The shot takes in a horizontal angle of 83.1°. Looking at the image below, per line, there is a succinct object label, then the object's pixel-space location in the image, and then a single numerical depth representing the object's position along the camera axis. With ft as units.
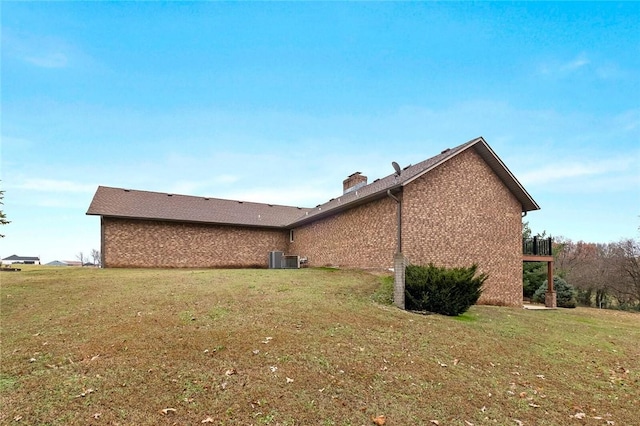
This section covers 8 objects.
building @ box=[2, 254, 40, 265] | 242.17
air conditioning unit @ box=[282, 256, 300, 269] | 81.25
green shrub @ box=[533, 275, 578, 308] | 78.74
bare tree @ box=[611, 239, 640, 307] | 89.51
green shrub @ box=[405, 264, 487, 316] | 37.40
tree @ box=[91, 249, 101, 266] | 238.23
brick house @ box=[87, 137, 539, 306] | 51.90
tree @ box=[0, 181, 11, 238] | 72.84
